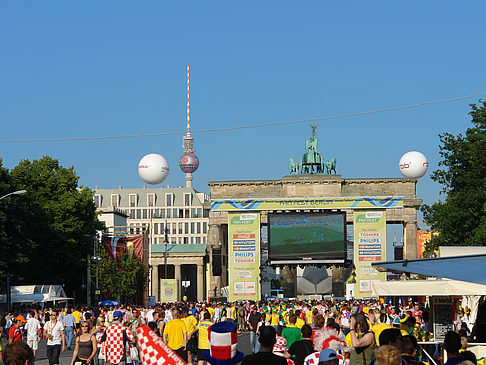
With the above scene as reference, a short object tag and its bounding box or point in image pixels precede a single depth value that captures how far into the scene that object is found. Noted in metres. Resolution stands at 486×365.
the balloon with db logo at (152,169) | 113.44
